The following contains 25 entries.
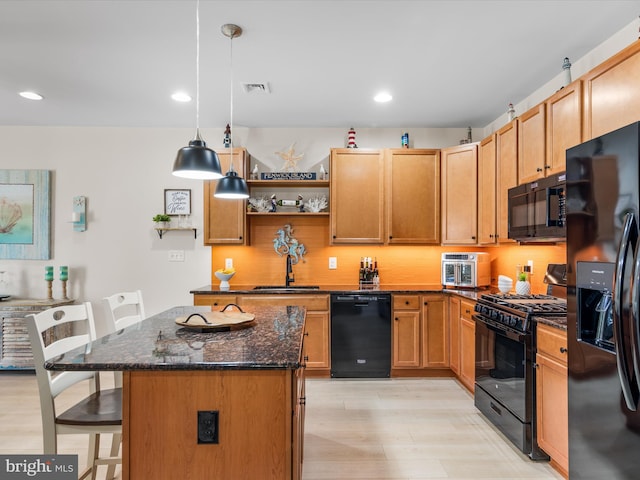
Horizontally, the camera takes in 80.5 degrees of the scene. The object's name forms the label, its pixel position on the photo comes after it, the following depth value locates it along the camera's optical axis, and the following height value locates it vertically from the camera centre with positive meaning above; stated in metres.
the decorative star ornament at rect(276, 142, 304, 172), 4.24 +0.97
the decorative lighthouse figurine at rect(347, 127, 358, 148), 4.11 +1.16
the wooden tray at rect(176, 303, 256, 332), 1.91 -0.40
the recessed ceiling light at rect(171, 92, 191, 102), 3.40 +1.36
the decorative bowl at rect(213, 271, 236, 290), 3.99 -0.34
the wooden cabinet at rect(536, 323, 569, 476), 2.07 -0.86
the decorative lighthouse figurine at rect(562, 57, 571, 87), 2.68 +1.25
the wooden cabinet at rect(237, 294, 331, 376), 3.77 -0.83
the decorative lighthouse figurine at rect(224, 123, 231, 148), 4.11 +1.17
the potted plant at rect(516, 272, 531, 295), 3.23 -0.35
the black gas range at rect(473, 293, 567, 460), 2.37 -0.80
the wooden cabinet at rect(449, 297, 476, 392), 3.27 -0.87
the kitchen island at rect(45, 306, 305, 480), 1.40 -0.66
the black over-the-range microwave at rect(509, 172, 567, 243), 2.52 +0.25
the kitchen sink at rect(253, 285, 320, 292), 3.81 -0.46
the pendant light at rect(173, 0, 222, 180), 1.98 +0.45
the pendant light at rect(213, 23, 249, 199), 2.62 +0.40
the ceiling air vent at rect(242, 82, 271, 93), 3.18 +1.35
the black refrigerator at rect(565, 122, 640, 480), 1.36 -0.24
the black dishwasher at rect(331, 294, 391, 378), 3.77 -0.85
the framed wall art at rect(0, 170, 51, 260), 4.22 +0.34
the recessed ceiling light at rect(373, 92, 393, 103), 3.40 +1.35
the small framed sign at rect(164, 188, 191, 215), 4.30 +0.50
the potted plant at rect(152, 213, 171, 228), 4.14 +0.28
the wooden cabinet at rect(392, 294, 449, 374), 3.80 -0.88
